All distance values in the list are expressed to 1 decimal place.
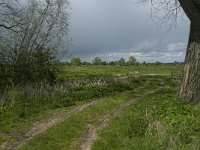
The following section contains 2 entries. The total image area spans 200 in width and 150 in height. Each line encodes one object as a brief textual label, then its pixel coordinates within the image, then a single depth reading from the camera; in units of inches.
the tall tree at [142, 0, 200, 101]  308.2
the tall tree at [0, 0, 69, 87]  431.3
